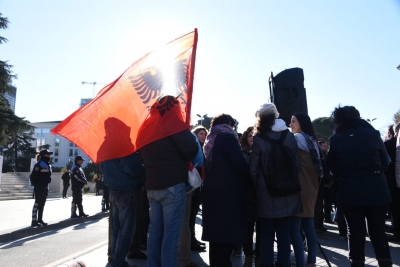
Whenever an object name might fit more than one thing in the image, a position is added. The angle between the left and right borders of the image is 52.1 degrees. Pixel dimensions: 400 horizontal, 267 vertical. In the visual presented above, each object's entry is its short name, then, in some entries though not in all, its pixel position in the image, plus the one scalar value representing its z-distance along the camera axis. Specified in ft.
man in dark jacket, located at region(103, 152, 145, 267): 16.22
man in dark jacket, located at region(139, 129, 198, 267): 13.53
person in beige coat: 15.51
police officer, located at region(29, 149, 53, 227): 31.91
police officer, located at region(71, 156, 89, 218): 40.19
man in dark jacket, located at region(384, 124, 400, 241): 23.80
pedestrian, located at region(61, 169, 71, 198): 81.90
